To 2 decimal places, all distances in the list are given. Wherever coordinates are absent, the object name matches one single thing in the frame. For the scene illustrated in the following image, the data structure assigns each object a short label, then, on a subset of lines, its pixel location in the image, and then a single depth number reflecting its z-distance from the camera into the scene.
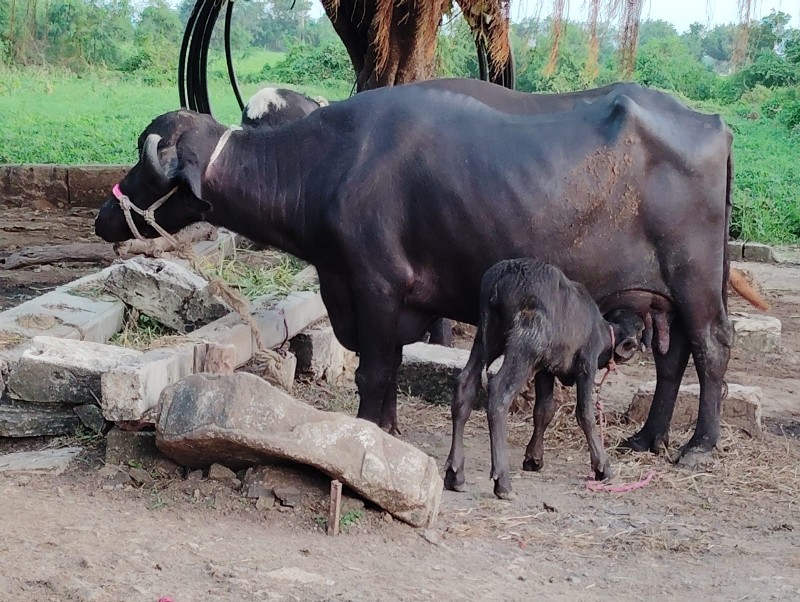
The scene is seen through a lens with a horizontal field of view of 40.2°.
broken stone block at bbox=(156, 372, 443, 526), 4.23
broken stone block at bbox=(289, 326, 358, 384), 6.93
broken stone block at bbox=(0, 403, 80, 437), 5.38
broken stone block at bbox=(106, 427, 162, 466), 4.88
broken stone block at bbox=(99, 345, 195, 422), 4.82
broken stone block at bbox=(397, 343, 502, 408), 6.62
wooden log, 9.54
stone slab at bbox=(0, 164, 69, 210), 13.07
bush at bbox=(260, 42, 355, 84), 22.31
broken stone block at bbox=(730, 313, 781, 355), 8.28
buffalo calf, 4.86
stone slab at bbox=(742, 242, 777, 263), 12.70
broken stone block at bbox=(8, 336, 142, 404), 5.24
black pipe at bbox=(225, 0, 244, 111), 11.07
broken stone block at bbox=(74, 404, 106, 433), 5.33
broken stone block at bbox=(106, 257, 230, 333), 6.51
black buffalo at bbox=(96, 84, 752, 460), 5.31
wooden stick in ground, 4.18
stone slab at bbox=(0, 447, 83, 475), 4.93
